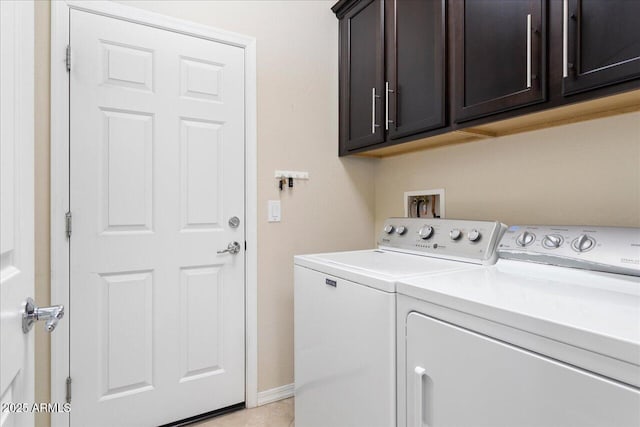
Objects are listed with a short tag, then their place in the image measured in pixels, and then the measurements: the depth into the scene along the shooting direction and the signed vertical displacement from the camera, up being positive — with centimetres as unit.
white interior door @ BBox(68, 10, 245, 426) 158 -5
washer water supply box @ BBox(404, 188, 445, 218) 192 +6
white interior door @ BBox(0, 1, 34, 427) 57 +1
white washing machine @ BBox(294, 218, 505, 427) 113 -37
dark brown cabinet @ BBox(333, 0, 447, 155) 153 +74
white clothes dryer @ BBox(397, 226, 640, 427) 65 -28
